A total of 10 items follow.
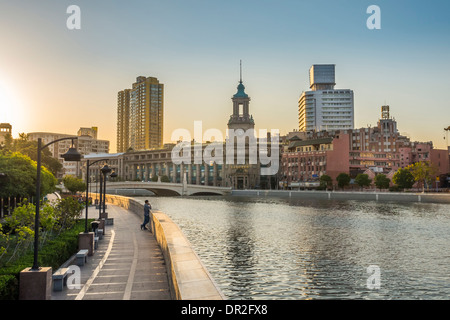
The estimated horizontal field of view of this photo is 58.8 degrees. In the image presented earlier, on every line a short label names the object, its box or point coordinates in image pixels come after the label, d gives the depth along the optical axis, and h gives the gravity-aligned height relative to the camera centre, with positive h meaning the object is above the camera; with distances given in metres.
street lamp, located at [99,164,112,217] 30.75 +0.25
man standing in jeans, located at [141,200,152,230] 28.92 -2.96
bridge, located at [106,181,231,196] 122.19 -5.22
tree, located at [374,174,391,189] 115.06 -2.49
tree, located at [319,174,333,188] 123.72 -2.68
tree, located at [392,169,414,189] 110.56 -1.82
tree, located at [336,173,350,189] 121.06 -2.01
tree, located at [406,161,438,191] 107.62 +0.13
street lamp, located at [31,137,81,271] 12.05 -0.27
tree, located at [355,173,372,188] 118.12 -2.25
